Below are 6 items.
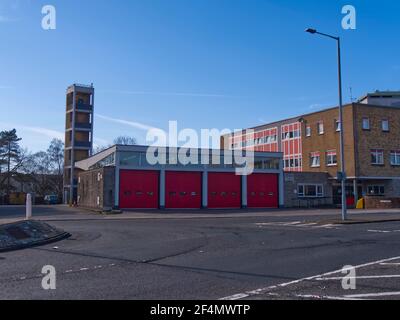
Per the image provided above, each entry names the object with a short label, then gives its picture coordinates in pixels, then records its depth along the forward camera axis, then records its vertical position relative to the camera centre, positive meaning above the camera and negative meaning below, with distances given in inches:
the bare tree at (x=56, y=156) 3907.5 +268.1
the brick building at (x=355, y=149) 1878.7 +161.8
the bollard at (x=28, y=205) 829.8 -32.5
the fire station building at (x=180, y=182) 1542.8 +17.0
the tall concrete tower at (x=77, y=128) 2906.0 +381.0
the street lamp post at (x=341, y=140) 974.1 +96.9
